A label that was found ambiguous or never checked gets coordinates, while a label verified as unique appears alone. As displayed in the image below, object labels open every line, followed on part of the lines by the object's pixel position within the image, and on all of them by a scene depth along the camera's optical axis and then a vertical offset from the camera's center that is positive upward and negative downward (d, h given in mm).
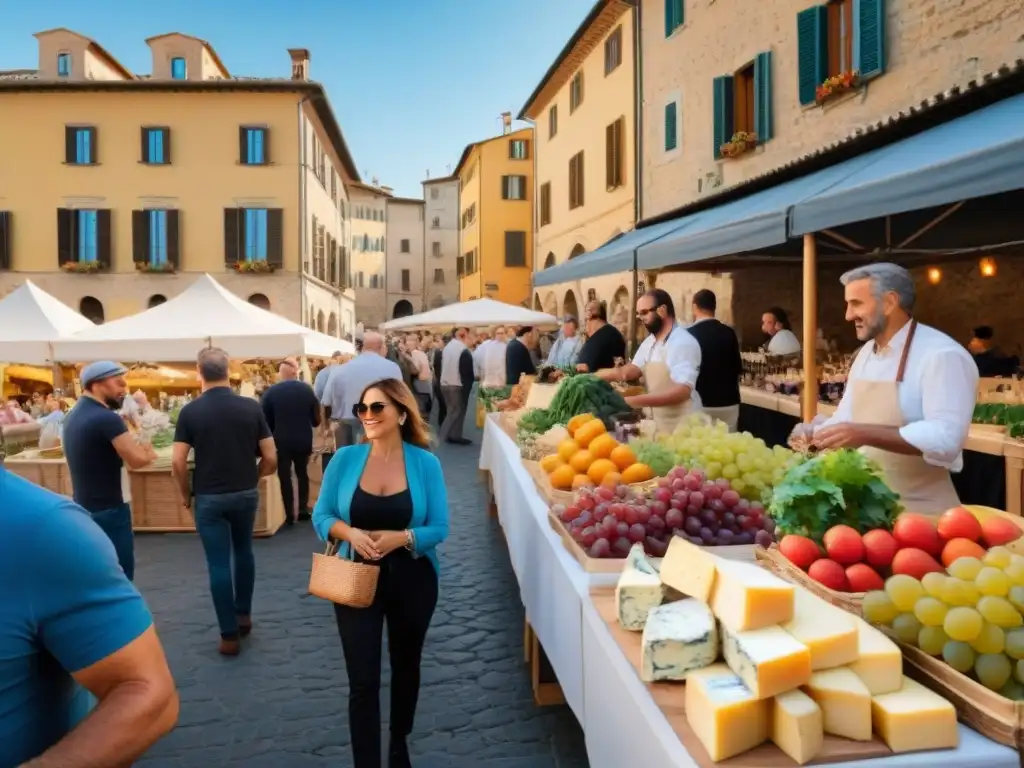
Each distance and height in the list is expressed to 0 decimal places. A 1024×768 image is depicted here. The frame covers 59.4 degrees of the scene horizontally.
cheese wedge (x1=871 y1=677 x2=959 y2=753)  1687 -669
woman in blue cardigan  3250 -618
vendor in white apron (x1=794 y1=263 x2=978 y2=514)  3012 -92
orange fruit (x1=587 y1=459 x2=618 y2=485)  3865 -431
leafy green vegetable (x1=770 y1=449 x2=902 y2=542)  2438 -356
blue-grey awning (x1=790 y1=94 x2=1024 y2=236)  3580 +893
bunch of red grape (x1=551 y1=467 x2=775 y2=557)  2945 -506
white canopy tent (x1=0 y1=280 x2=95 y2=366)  10328 +555
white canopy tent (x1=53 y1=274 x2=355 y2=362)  9703 +381
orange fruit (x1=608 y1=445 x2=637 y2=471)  4000 -391
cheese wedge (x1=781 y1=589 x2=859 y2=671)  1781 -531
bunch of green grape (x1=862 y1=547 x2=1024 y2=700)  1752 -501
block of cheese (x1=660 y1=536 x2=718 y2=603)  2053 -477
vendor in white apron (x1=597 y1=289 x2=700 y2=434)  5562 +22
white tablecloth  1712 -796
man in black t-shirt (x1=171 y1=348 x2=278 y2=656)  4879 -592
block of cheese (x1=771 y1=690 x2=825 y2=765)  1654 -664
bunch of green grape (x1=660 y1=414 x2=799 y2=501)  3426 -354
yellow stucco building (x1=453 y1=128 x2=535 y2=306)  40750 +7001
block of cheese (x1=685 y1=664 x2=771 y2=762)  1685 -663
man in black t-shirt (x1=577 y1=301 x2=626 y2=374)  7934 +190
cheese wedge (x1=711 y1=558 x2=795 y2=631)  1848 -482
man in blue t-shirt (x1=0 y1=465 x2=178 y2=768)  1255 -393
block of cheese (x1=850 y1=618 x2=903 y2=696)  1774 -590
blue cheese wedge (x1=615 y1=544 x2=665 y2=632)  2270 -576
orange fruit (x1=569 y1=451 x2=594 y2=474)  4051 -413
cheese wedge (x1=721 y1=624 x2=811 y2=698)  1714 -566
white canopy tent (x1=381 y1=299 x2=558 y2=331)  16344 +1011
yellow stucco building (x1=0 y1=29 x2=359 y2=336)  27750 +5510
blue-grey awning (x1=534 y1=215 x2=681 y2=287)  8602 +1188
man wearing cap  4840 -422
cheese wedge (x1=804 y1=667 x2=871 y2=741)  1713 -640
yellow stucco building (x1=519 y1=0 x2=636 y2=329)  19344 +5540
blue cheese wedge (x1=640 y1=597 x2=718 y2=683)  1947 -600
